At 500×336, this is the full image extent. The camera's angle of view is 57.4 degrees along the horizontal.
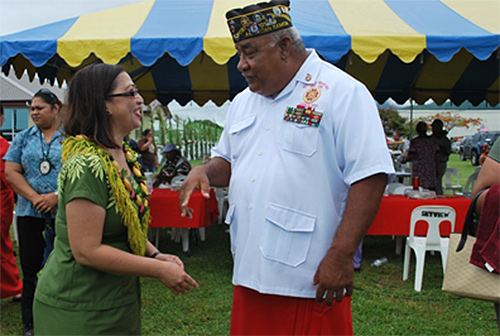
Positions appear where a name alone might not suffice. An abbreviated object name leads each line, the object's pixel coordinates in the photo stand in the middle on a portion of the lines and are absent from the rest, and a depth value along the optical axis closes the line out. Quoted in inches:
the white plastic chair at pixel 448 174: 410.7
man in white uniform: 64.7
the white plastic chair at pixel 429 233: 199.5
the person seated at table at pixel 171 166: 300.8
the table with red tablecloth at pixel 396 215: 220.2
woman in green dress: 64.3
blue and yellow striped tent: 206.2
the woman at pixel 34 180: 143.4
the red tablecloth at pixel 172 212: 227.3
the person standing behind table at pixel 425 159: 334.6
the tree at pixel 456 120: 1069.8
